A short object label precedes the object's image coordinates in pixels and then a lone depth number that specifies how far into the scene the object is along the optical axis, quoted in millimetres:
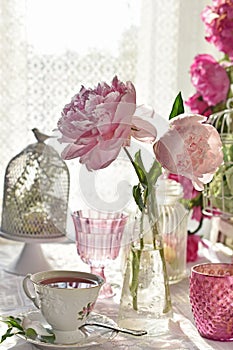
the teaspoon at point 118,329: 1192
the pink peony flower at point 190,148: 1200
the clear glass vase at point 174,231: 1486
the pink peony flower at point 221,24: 1589
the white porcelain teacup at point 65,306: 1163
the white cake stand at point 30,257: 1519
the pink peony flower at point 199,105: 1673
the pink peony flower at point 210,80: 1626
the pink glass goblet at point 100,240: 1411
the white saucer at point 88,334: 1158
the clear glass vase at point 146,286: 1258
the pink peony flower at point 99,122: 1169
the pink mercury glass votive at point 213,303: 1212
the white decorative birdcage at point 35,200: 1491
